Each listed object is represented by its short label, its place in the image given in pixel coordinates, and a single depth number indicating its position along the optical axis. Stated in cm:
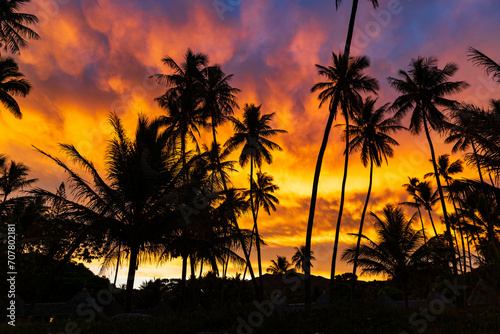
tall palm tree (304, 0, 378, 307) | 1833
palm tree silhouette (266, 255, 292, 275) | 6596
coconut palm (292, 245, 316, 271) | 5926
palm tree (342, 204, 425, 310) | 2738
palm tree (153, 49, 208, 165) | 2645
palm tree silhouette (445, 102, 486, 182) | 1341
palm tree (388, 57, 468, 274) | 2795
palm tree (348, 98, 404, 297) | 3159
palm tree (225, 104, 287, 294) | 3266
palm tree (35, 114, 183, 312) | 1480
